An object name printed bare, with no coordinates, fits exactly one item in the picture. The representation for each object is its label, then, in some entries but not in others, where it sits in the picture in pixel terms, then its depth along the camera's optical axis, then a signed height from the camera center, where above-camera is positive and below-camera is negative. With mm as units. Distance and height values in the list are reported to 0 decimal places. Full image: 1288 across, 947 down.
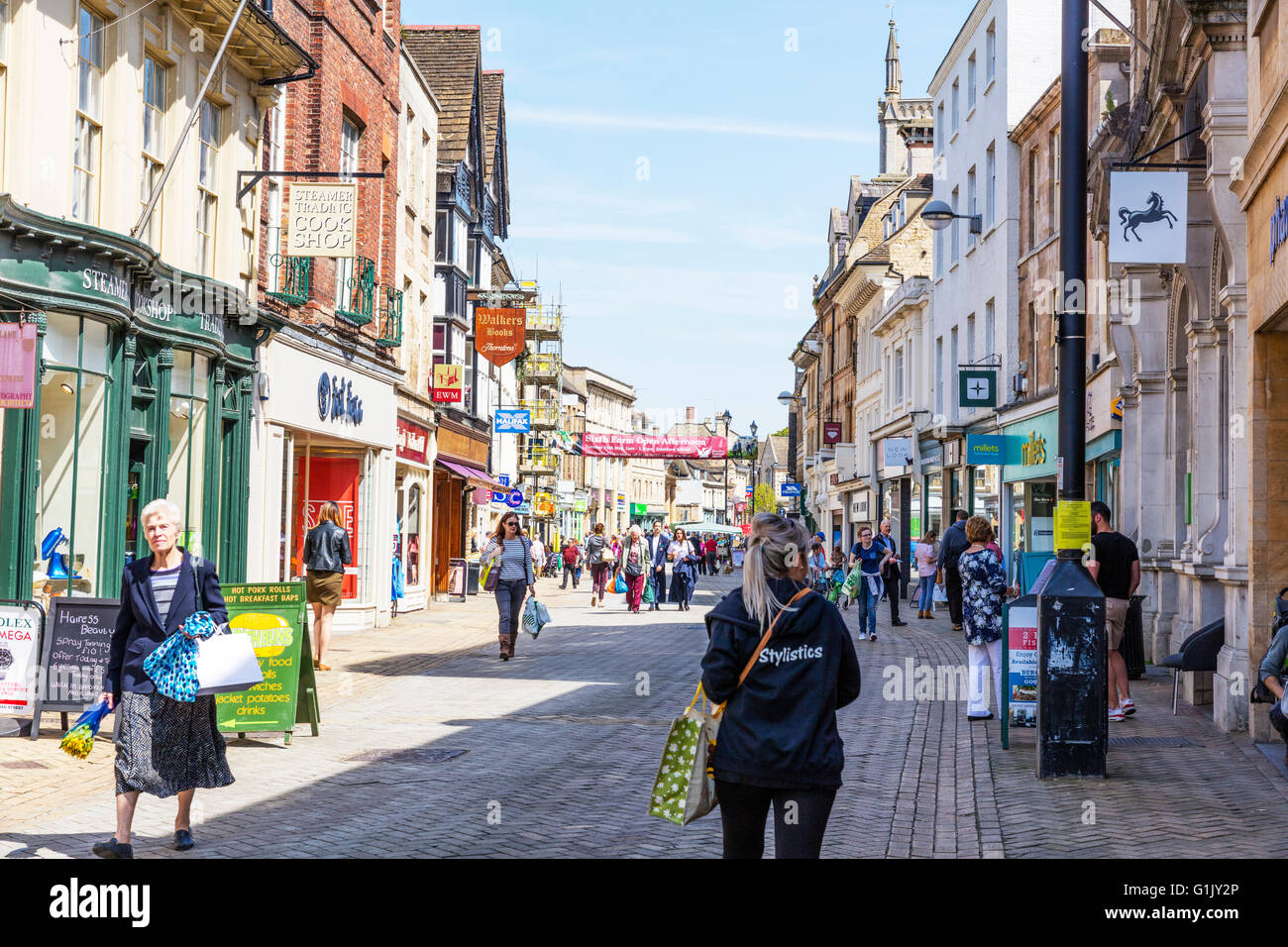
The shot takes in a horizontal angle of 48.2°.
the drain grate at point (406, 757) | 10273 -1643
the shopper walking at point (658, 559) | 31609 -590
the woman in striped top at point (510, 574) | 17891 -532
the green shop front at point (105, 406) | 12234 +1231
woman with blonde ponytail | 4910 -577
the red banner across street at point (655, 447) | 63594 +3875
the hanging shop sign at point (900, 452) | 39938 +2305
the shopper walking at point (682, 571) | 32281 -862
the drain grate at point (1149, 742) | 10802 -1548
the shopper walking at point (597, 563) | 34281 -747
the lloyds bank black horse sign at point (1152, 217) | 12805 +2851
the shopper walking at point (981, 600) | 11711 -532
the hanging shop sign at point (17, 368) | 11234 +1248
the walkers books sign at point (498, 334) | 35844 +4938
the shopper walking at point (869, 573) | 22000 -619
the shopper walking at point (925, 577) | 28359 -824
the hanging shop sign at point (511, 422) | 43475 +3306
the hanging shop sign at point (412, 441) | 27375 +1757
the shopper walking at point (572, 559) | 46250 -888
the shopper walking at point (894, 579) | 25109 -784
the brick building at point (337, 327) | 19406 +3087
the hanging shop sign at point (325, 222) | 18219 +3909
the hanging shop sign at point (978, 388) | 30641 +3145
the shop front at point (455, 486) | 33312 +1155
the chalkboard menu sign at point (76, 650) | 10836 -935
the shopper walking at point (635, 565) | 29672 -676
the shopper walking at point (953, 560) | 22359 -398
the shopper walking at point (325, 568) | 16328 -440
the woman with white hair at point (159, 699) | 6973 -845
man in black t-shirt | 12531 -289
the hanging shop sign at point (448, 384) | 31516 +3210
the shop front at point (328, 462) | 19406 +1057
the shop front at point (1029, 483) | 26878 +1065
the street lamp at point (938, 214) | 25641 +5798
